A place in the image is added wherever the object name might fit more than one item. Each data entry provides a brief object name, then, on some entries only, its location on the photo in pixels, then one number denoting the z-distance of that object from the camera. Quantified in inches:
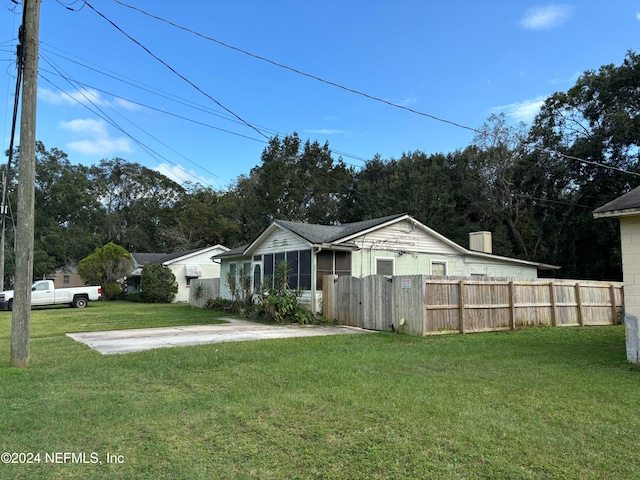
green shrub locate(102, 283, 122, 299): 1306.6
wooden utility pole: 299.4
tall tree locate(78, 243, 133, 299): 1280.8
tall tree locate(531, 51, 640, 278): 968.9
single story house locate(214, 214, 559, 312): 645.9
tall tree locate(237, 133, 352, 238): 1582.2
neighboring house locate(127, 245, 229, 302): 1283.2
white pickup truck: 940.9
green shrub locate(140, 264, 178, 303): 1202.6
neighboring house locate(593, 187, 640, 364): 310.5
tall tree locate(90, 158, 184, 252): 2097.7
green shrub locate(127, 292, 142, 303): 1262.2
